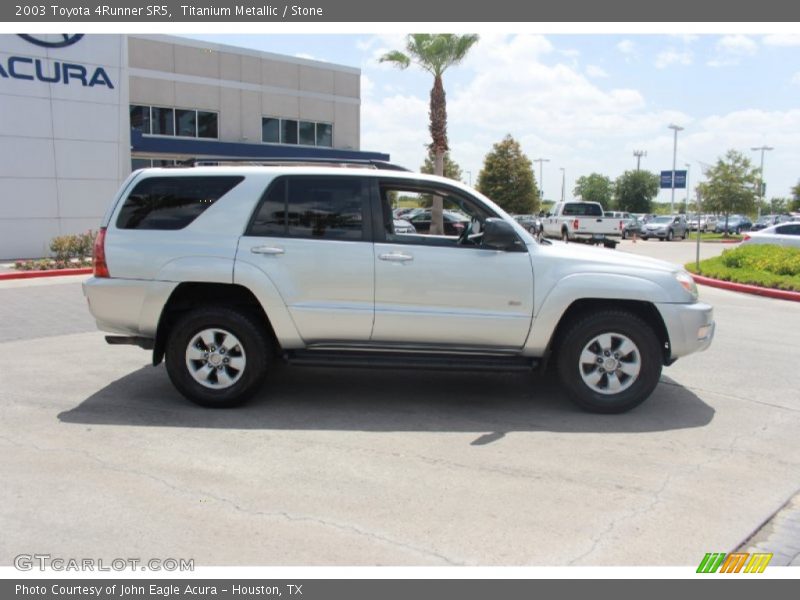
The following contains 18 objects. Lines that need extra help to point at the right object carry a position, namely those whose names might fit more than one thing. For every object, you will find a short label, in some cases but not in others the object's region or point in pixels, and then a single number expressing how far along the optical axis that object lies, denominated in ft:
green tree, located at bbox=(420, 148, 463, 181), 216.74
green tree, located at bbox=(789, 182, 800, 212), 250.66
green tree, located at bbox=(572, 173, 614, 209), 309.01
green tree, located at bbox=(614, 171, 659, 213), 238.27
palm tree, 97.91
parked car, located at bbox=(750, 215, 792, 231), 173.71
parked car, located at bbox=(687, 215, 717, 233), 176.45
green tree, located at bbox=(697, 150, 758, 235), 141.38
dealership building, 58.03
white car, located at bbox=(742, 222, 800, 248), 66.64
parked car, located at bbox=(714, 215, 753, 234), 183.83
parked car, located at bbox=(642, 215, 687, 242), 144.05
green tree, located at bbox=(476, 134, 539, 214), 193.77
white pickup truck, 99.71
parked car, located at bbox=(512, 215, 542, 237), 102.94
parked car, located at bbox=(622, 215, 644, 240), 144.66
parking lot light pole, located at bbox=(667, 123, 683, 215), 170.36
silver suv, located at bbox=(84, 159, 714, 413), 18.85
